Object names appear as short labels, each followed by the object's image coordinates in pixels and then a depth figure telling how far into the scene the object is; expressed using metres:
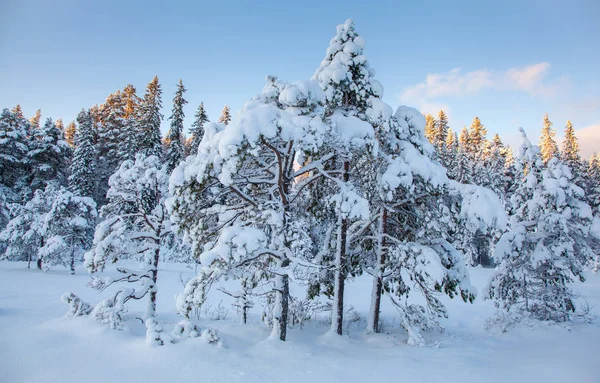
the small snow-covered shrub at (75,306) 8.59
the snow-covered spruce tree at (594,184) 32.30
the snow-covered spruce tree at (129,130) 31.28
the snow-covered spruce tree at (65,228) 21.48
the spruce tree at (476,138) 45.75
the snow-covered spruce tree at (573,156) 33.38
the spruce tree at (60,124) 57.28
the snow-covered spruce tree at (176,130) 26.67
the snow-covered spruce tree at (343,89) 9.40
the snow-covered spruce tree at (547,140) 39.19
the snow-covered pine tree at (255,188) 6.66
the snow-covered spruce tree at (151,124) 28.12
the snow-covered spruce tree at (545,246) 12.70
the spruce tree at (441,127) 40.46
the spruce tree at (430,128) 45.75
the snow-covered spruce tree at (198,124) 30.34
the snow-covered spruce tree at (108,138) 34.80
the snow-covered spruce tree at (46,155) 30.50
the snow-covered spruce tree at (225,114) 36.71
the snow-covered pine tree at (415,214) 8.51
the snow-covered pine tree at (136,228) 9.88
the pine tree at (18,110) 39.58
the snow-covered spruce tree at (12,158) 29.02
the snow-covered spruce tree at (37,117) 53.19
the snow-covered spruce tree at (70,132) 47.00
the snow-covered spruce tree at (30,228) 22.05
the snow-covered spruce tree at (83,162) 29.88
